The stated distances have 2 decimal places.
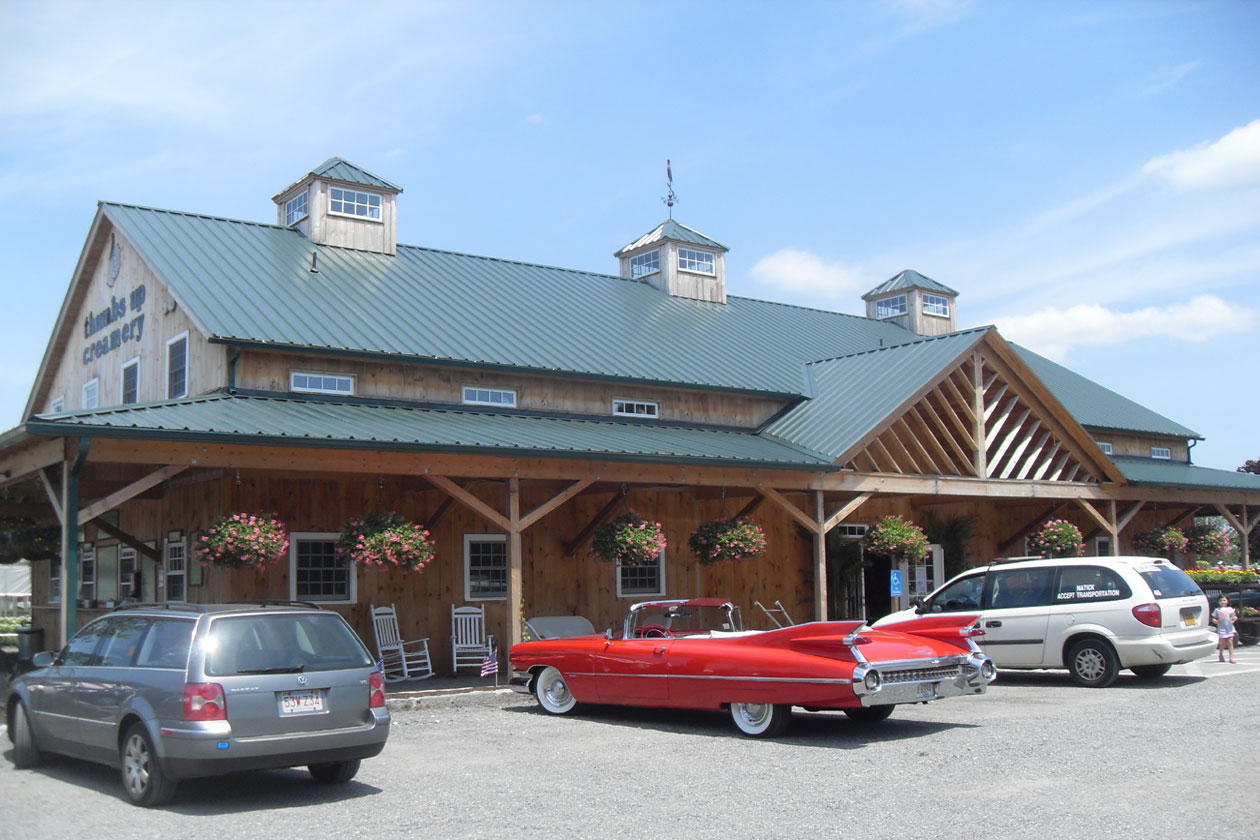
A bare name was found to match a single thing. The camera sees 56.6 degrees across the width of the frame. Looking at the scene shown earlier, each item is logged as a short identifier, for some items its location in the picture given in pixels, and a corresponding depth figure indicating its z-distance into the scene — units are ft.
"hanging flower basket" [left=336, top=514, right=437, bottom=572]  46.16
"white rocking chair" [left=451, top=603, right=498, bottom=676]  55.42
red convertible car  32.83
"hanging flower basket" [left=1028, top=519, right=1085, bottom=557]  71.67
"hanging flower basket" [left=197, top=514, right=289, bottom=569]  42.65
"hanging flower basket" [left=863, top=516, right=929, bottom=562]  64.44
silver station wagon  25.26
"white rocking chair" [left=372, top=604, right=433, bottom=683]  53.11
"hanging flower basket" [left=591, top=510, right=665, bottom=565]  53.06
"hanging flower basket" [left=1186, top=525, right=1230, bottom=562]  90.58
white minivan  45.14
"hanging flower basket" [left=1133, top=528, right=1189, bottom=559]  85.40
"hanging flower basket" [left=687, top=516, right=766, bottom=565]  57.26
